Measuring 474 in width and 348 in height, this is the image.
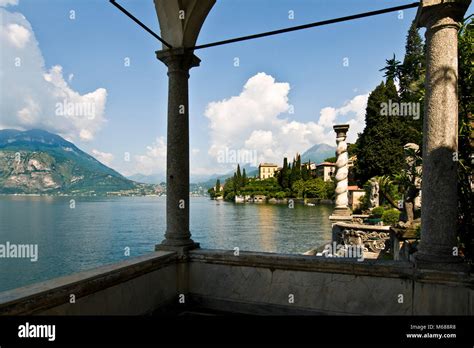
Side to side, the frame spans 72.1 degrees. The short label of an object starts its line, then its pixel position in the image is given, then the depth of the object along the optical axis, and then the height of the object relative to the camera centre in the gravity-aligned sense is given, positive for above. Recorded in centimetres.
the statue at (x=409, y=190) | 784 -23
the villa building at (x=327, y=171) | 7798 +275
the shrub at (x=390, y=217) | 1438 -158
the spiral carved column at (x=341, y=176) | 1232 +24
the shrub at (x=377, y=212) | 1945 -182
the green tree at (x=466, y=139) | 334 +46
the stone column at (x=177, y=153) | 433 +42
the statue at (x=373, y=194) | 2448 -99
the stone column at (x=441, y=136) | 308 +44
